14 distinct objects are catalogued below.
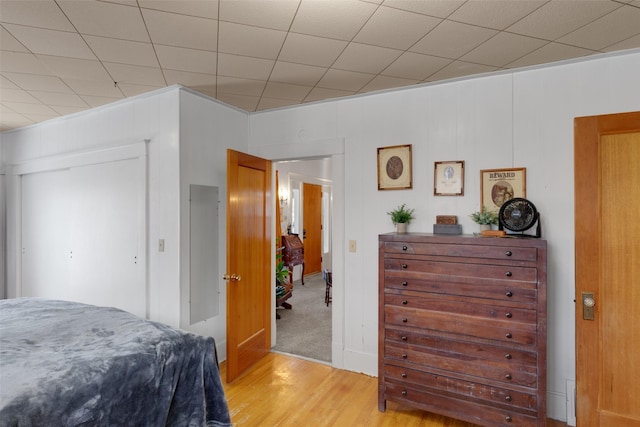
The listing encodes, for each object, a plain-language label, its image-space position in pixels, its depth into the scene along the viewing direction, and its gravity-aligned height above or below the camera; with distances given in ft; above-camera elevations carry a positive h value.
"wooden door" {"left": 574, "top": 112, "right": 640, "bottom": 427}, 6.51 -1.11
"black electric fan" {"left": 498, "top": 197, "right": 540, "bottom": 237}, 7.59 -0.02
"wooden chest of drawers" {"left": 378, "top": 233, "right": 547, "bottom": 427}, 6.85 -2.55
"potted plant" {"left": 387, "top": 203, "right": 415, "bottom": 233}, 9.23 -0.06
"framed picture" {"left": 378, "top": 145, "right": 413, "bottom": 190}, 9.57 +1.45
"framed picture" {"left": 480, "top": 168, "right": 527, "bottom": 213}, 8.27 +0.77
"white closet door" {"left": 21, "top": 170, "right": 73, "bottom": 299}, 12.76 -0.75
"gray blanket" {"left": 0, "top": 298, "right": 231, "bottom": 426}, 4.51 -2.45
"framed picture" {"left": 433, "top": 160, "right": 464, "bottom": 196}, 8.93 +1.04
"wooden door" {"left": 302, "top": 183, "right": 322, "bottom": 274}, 24.76 -0.81
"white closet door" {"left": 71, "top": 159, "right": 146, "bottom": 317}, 10.53 -0.64
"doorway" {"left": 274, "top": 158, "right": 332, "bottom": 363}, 12.69 -3.25
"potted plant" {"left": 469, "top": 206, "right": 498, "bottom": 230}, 8.27 -0.09
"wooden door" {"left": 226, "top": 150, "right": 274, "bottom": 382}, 9.59 -1.46
